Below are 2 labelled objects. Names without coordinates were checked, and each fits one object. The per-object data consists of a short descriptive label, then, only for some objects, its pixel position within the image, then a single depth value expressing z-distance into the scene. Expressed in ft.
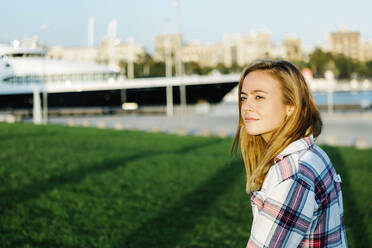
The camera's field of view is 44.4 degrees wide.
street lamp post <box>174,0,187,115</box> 79.43
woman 4.49
